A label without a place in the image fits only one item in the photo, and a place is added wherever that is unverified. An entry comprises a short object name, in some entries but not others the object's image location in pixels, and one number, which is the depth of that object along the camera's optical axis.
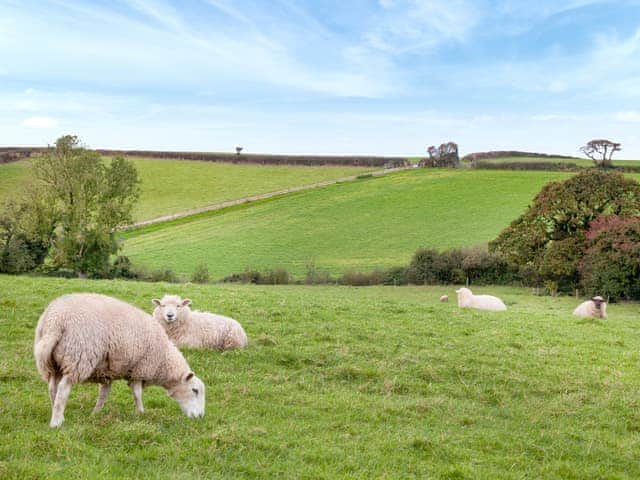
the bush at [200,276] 40.16
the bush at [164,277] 40.38
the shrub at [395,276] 41.31
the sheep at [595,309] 24.06
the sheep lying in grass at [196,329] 12.45
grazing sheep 7.48
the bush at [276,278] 40.81
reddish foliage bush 31.02
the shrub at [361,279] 41.00
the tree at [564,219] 35.50
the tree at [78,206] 42.22
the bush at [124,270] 42.66
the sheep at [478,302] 24.53
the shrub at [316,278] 41.02
